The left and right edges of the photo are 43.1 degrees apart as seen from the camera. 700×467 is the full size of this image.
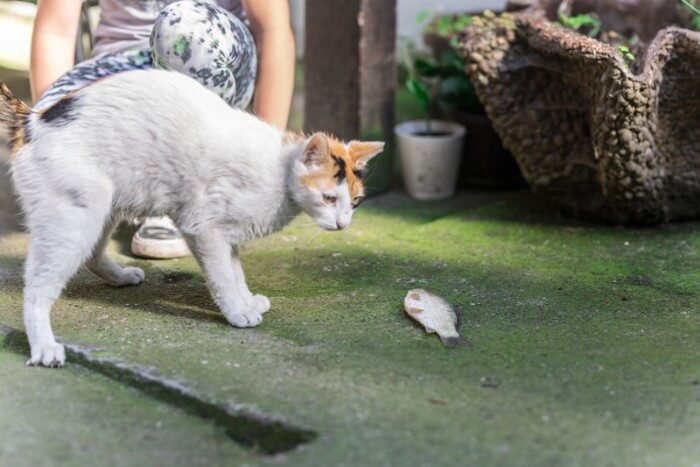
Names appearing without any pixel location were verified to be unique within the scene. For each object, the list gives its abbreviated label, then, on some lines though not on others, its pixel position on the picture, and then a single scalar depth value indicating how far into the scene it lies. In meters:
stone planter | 2.81
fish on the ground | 2.19
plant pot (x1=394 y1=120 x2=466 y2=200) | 3.65
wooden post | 3.50
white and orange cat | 2.13
